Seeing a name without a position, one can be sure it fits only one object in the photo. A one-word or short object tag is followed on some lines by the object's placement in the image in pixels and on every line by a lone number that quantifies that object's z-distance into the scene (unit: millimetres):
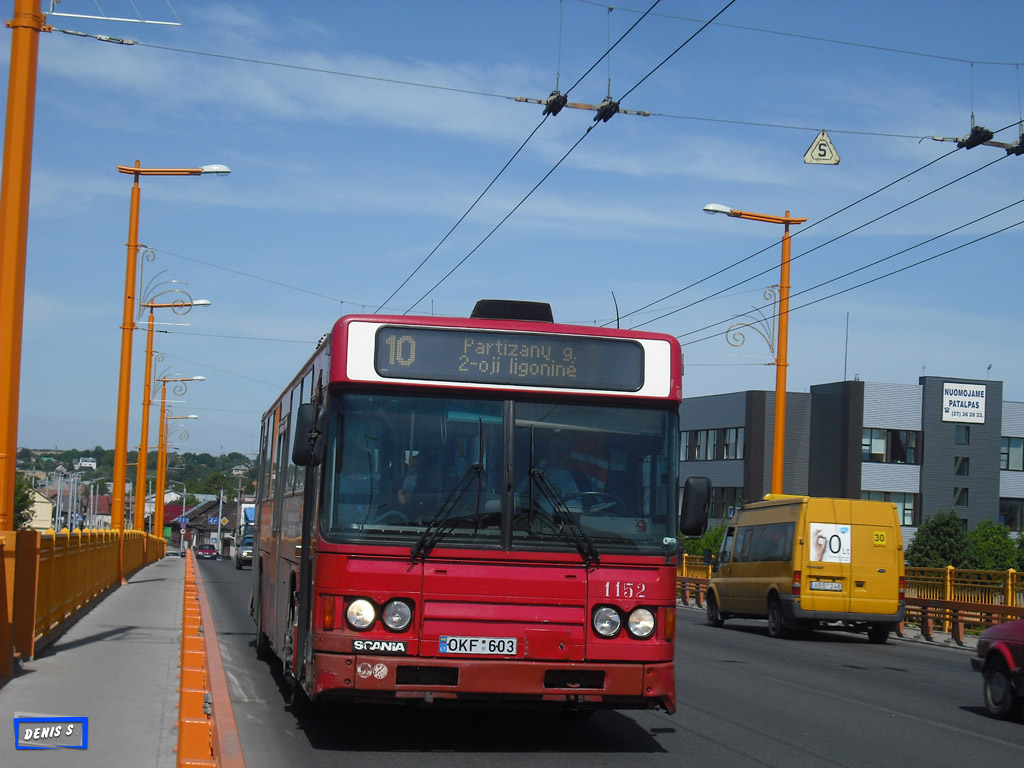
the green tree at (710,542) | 52625
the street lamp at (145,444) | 43625
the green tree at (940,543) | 55188
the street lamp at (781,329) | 26141
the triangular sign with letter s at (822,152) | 18078
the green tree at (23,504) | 101250
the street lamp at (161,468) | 58966
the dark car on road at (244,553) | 48781
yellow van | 21688
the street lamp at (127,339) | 26583
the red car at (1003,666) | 11312
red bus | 8055
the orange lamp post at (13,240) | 11641
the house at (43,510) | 156200
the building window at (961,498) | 66938
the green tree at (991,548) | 55906
